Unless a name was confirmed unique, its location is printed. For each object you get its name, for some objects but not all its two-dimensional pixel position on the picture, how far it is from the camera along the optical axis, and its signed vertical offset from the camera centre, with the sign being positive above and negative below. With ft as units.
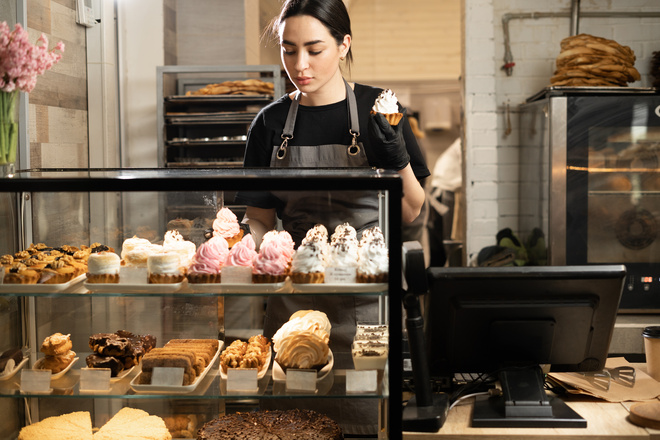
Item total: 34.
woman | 5.98 +0.81
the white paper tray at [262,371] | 5.67 -1.48
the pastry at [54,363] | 5.93 -1.46
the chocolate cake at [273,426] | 5.67 -2.00
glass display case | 5.13 -0.82
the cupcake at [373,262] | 5.24 -0.50
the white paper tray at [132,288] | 5.47 -0.73
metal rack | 12.57 +1.52
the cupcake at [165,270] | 5.51 -0.58
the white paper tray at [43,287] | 5.60 -0.73
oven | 11.43 +0.28
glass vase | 6.03 +0.65
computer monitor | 5.50 -1.11
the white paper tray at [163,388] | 5.59 -1.60
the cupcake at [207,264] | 5.49 -0.53
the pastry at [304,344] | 5.58 -1.23
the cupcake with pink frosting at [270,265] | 5.43 -0.54
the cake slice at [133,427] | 5.95 -2.08
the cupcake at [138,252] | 5.70 -0.45
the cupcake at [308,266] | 5.38 -0.54
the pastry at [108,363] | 5.85 -1.45
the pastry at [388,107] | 5.99 +0.84
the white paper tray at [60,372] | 5.83 -1.50
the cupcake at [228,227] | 5.70 -0.23
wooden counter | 5.44 -1.94
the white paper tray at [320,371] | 5.54 -1.46
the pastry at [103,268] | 5.60 -0.57
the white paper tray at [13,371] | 5.81 -1.52
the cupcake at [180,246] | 5.57 -0.39
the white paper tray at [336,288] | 5.25 -0.71
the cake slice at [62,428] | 5.88 -2.06
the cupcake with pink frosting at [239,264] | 5.44 -0.53
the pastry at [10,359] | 5.87 -1.42
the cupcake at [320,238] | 5.44 -0.33
